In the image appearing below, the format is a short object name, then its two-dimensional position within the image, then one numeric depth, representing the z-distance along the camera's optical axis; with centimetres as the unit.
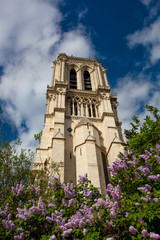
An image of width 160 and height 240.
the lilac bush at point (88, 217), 435
